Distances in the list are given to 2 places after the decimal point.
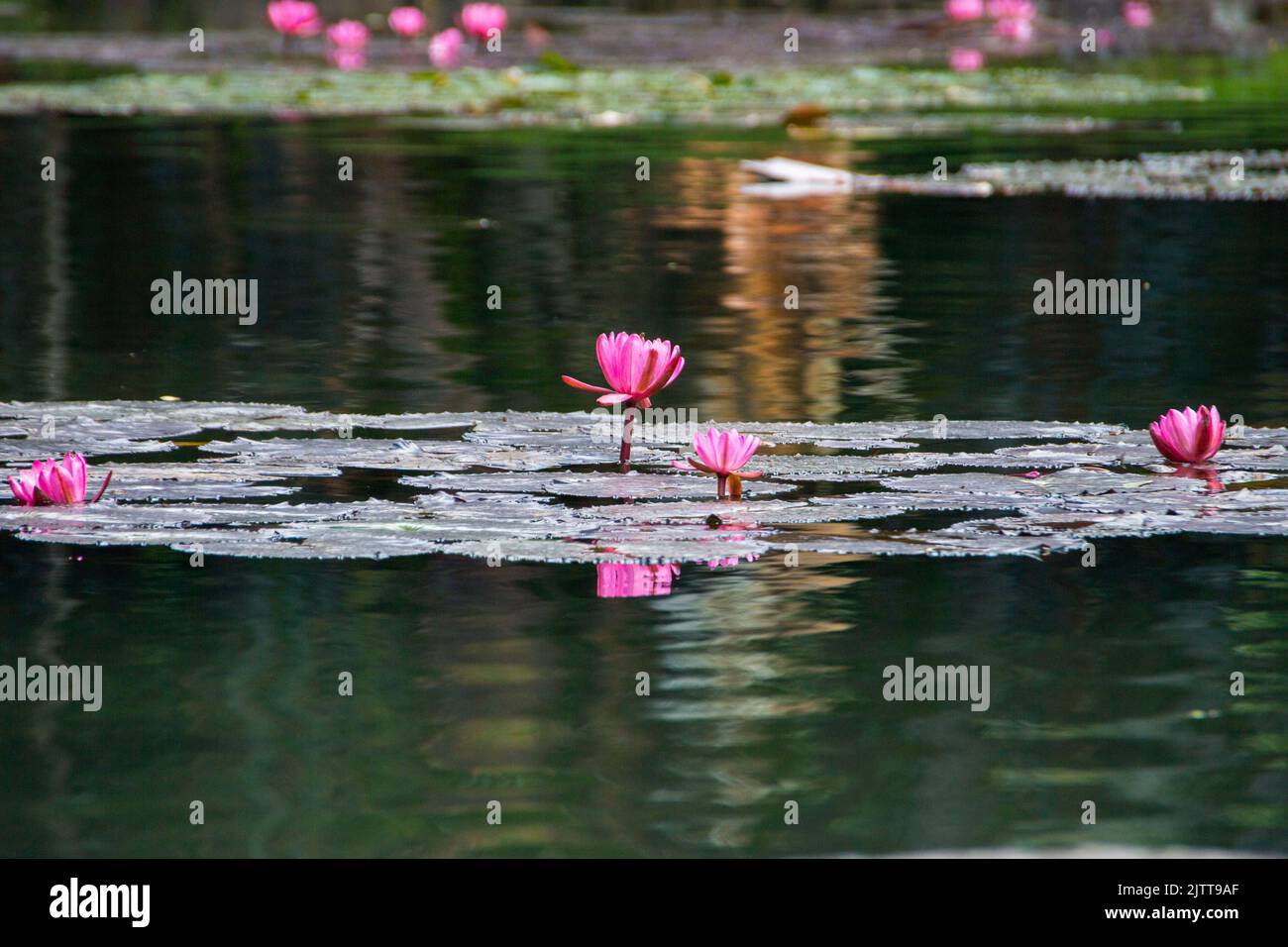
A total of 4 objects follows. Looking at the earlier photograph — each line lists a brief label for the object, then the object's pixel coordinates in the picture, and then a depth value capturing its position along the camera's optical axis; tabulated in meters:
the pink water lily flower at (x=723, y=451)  5.30
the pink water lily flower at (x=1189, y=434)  5.54
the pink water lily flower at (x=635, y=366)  5.61
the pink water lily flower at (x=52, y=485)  5.23
